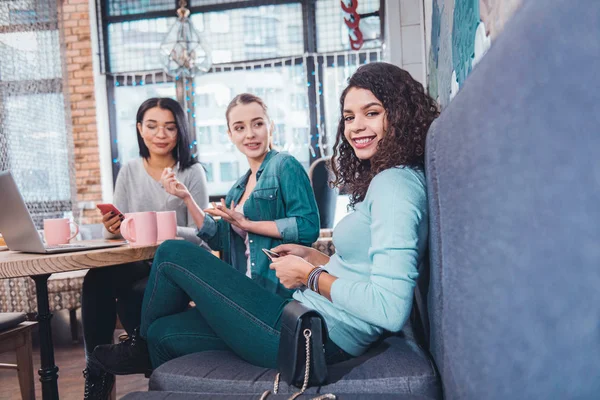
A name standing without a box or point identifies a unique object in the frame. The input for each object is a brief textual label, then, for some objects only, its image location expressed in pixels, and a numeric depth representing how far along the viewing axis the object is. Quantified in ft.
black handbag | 3.08
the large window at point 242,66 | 18.86
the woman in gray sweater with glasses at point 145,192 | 6.44
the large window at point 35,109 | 16.22
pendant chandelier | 15.70
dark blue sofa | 1.84
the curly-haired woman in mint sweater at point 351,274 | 3.26
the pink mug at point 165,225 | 5.74
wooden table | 4.42
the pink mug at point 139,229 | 5.41
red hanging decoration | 12.98
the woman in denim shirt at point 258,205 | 6.15
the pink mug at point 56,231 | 5.95
